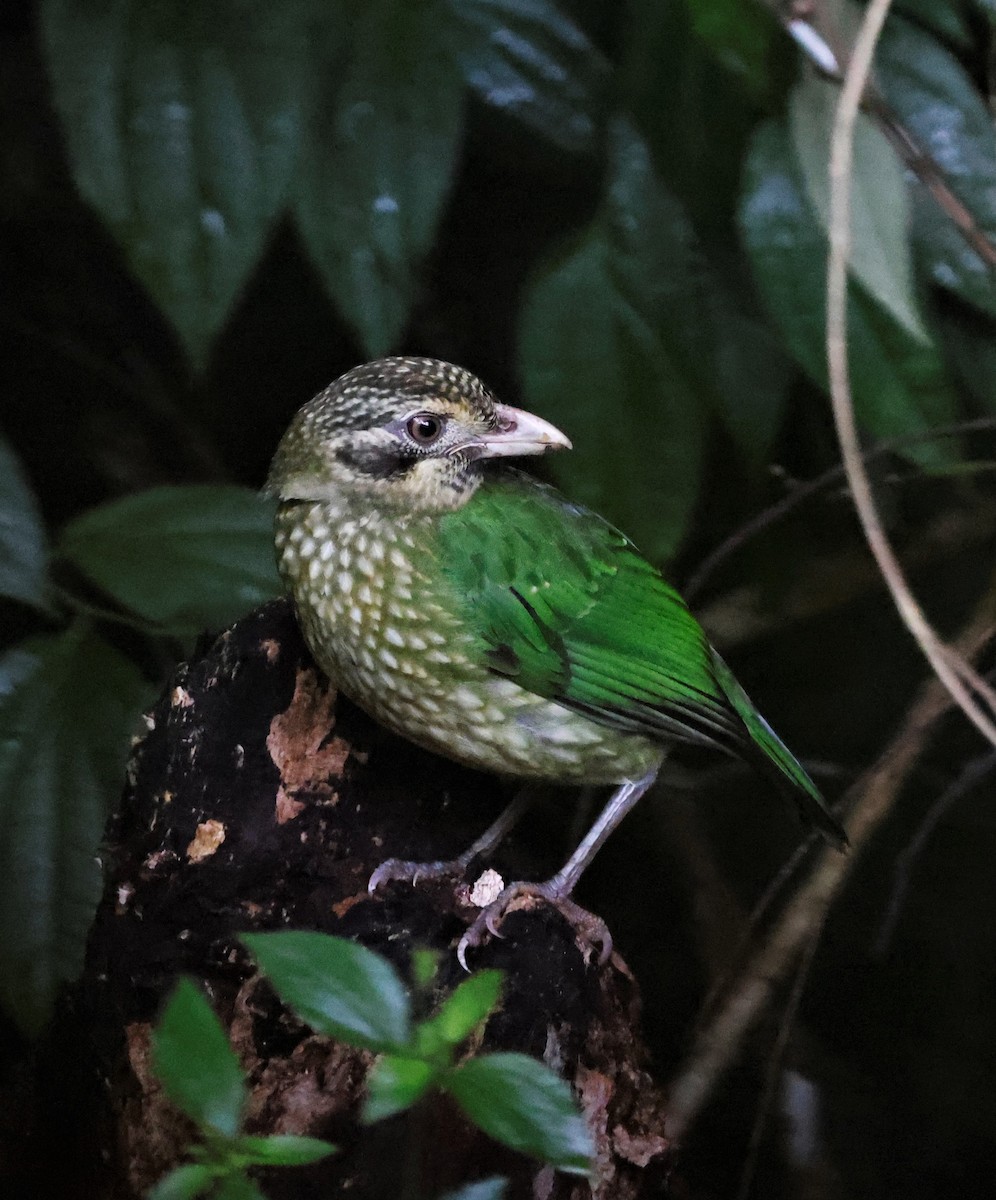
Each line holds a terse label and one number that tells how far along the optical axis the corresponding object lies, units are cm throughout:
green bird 486
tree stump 482
